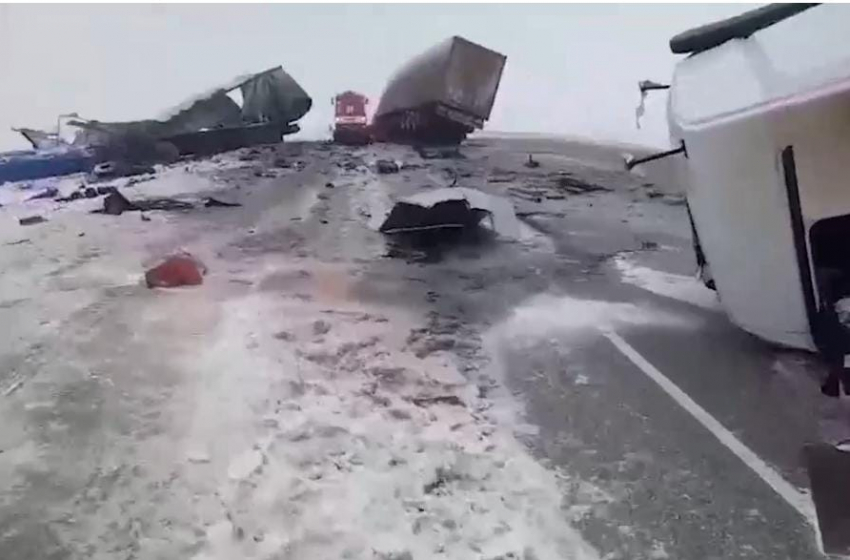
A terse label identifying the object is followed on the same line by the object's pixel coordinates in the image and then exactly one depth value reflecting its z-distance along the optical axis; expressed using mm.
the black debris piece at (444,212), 7117
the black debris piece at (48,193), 9648
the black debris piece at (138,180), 9991
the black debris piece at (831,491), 2646
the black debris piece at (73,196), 9188
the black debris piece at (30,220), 7875
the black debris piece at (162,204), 8464
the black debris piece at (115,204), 8156
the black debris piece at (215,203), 8549
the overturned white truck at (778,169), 3021
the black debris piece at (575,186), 9992
